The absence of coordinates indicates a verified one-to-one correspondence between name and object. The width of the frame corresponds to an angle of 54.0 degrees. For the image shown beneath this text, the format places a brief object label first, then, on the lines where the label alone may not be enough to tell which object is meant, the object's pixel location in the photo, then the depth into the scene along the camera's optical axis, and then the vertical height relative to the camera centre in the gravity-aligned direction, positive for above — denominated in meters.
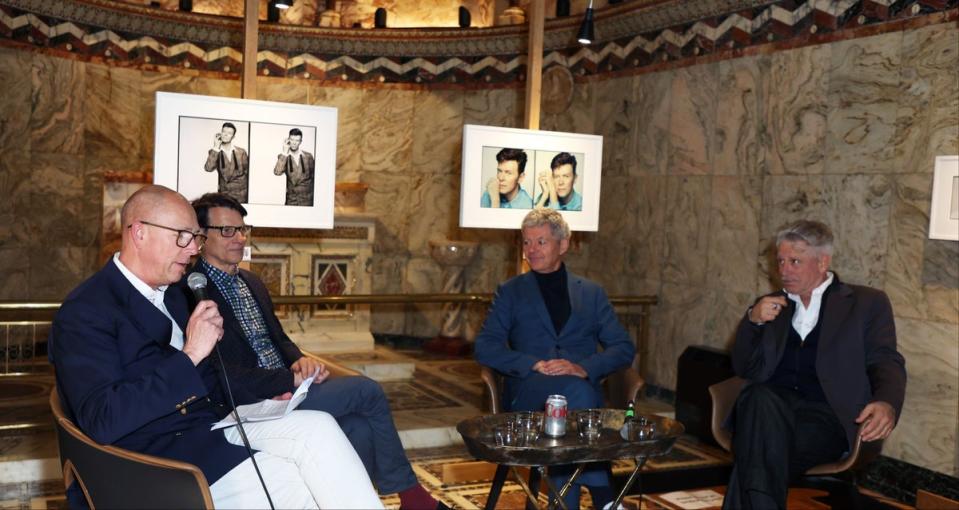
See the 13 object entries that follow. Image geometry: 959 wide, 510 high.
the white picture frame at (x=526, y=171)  5.57 +0.21
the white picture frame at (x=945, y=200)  5.13 +0.14
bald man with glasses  2.74 -0.57
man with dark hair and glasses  3.89 -0.75
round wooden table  3.40 -0.88
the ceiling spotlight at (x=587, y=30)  5.92 +1.12
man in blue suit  4.45 -0.60
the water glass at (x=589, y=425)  3.61 -0.84
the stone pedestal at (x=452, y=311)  9.23 -1.06
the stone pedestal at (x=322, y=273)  8.31 -0.69
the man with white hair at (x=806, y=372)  4.16 -0.72
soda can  3.62 -0.81
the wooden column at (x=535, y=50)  5.62 +0.93
